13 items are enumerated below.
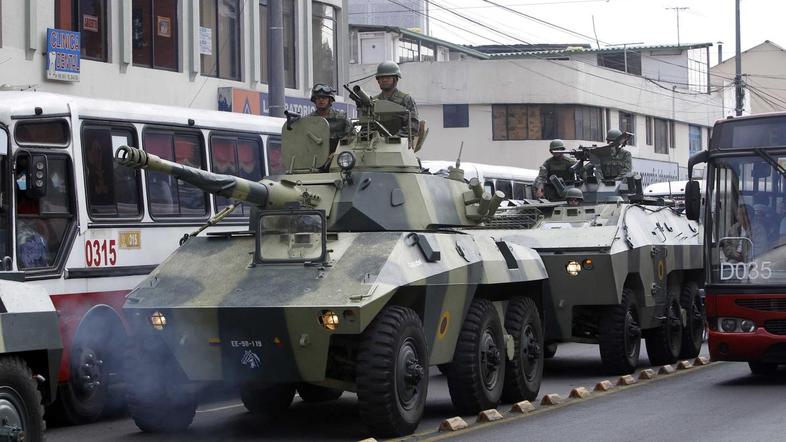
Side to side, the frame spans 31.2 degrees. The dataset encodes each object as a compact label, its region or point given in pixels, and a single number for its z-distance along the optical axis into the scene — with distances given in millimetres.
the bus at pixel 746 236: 13859
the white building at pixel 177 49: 21250
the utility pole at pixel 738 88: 40559
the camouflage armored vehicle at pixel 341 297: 10570
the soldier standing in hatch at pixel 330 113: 13086
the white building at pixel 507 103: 49812
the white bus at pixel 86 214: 12336
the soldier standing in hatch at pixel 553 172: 18703
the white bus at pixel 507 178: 26564
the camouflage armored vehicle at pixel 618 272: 15367
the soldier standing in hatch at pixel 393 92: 13078
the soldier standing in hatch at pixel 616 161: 18766
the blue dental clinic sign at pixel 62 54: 21328
